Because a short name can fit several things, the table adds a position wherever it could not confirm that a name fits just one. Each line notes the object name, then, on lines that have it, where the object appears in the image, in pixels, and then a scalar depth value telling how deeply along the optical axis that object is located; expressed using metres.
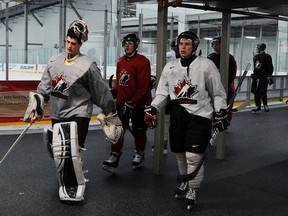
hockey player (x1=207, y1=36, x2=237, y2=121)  5.88
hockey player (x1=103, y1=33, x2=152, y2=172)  4.48
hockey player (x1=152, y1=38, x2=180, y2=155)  5.35
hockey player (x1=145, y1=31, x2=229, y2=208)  3.38
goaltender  3.44
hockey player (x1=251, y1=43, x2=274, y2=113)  9.02
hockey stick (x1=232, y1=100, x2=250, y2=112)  3.77
